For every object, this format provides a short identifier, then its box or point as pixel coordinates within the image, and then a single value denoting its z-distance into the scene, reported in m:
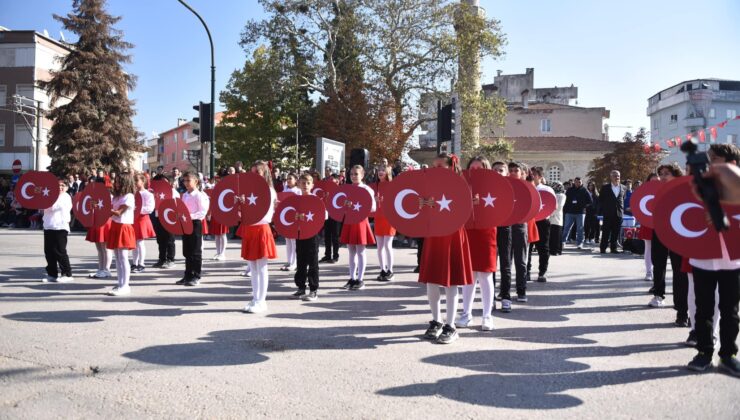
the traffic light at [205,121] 16.27
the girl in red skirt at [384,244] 9.70
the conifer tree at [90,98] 38.66
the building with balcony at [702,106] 76.25
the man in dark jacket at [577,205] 16.62
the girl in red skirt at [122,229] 8.23
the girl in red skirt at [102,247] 9.44
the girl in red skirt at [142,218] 9.98
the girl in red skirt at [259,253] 7.00
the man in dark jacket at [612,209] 14.73
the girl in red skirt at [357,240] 9.10
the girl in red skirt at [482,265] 6.21
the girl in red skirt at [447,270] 5.52
